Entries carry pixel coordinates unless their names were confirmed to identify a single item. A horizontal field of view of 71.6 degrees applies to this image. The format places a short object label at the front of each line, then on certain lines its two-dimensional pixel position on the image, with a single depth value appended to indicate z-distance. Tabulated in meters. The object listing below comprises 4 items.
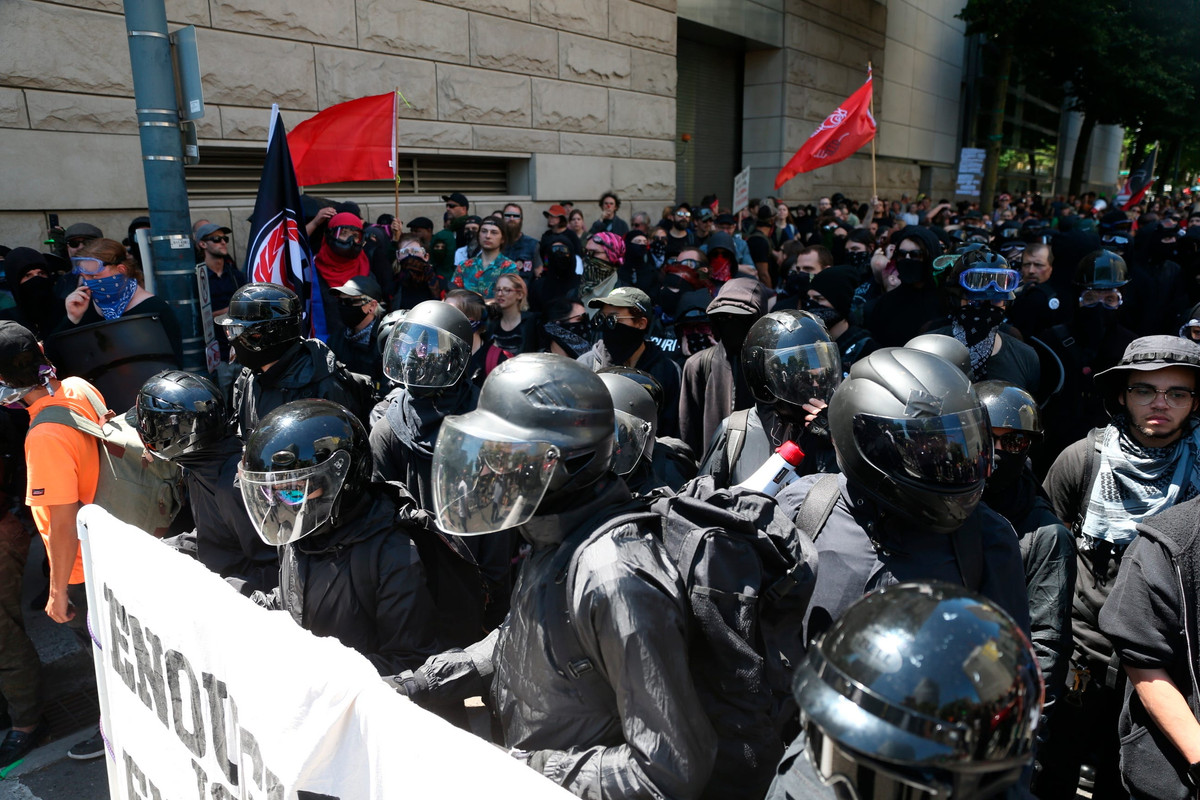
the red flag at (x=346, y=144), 6.59
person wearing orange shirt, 3.45
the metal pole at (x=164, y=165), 4.45
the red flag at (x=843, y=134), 9.87
